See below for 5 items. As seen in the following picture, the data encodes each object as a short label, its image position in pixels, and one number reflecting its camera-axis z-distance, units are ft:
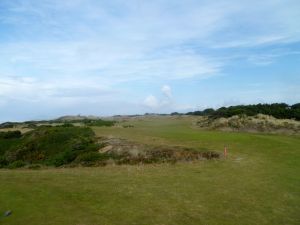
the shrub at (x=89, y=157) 58.00
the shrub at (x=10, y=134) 109.91
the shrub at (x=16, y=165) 63.72
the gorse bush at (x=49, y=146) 65.33
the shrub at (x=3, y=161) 78.23
